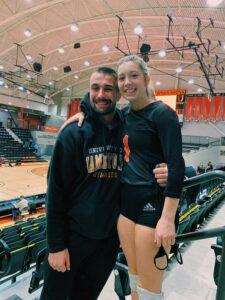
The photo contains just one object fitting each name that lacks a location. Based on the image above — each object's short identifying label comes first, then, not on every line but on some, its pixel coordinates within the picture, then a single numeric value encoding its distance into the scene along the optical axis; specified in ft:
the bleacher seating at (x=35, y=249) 5.85
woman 3.92
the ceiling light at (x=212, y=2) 23.15
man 4.47
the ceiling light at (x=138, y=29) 29.68
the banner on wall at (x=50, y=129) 85.47
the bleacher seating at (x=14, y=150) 67.53
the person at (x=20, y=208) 26.27
